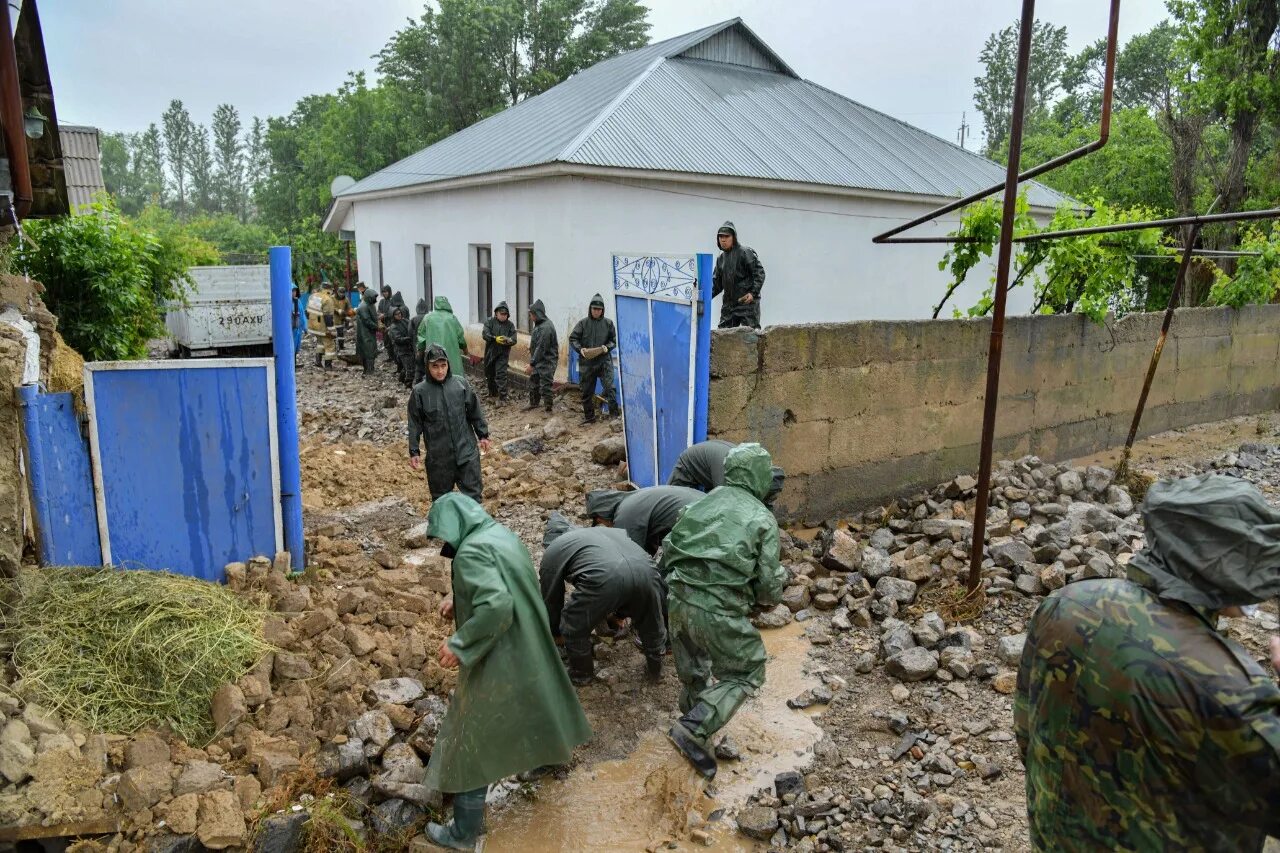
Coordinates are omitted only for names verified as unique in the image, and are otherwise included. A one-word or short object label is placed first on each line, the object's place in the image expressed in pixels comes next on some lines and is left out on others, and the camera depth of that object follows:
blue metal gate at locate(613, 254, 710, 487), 6.52
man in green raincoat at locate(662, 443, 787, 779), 3.96
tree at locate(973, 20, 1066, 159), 41.84
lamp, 5.27
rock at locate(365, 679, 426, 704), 4.25
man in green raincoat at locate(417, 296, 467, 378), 10.05
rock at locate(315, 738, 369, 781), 3.73
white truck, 15.27
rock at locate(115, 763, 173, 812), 3.46
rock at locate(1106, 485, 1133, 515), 6.98
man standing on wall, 8.14
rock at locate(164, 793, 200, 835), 3.35
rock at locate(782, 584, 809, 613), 5.78
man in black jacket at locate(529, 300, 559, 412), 10.95
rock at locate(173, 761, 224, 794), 3.55
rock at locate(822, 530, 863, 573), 6.18
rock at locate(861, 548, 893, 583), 5.96
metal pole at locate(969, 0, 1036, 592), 4.43
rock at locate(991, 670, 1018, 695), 4.52
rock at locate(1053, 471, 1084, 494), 7.50
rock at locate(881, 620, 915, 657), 4.97
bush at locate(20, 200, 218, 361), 7.42
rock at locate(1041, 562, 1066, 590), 5.51
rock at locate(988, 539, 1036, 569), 5.84
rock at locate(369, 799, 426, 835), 3.55
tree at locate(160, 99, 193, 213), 75.88
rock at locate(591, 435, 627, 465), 8.54
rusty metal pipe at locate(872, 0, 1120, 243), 4.71
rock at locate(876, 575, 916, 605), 5.59
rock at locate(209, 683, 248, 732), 3.96
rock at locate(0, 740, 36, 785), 3.44
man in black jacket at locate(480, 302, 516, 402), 11.63
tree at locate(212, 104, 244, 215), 74.90
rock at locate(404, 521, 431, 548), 6.65
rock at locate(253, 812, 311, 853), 3.35
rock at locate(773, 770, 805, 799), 3.88
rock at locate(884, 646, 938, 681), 4.73
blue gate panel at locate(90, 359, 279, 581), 4.86
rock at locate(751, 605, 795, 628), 5.60
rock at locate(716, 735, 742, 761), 4.16
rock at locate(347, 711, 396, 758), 3.87
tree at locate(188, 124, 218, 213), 76.50
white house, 11.47
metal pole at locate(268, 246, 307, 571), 5.20
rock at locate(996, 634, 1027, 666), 4.72
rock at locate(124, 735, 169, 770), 3.64
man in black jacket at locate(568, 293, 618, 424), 10.12
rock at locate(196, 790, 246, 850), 3.33
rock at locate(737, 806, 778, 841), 3.63
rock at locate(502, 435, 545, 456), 9.61
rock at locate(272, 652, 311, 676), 4.34
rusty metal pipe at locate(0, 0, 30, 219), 4.52
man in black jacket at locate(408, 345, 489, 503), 6.33
